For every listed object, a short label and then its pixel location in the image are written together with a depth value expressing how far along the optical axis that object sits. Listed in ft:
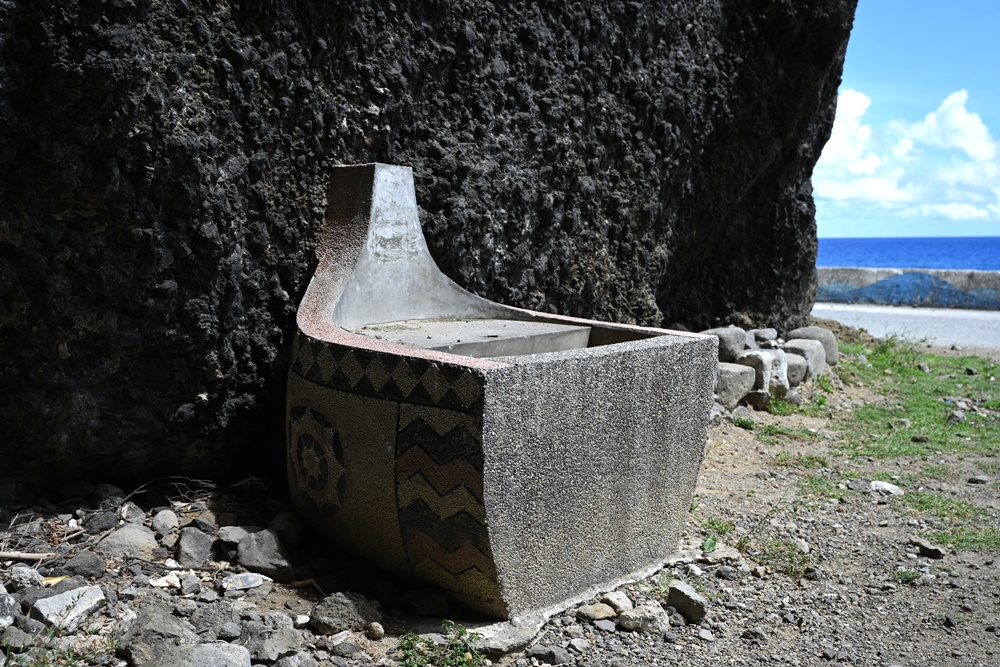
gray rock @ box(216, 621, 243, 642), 8.05
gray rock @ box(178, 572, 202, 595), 8.83
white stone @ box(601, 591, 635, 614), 9.35
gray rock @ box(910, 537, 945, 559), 11.77
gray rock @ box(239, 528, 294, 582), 9.34
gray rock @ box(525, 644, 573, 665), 8.38
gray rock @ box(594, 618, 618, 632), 9.05
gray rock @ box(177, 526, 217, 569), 9.41
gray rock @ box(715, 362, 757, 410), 19.51
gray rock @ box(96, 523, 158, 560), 9.36
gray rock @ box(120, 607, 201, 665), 7.52
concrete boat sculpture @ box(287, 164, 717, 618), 8.32
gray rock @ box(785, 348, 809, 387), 21.67
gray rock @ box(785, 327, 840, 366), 24.63
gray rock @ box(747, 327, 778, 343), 23.29
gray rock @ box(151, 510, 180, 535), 9.98
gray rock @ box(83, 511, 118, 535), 9.71
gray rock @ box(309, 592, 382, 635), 8.41
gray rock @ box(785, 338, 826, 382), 22.57
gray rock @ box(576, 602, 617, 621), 9.18
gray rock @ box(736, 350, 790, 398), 20.21
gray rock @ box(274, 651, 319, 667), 7.77
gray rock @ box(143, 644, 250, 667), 7.29
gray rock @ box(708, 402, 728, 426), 18.52
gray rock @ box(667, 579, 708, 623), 9.47
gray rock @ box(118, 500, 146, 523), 10.13
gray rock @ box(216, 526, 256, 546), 9.61
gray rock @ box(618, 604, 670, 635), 9.16
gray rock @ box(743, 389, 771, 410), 20.08
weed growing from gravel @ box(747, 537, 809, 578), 11.03
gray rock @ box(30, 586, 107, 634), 7.82
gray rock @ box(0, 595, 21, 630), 7.72
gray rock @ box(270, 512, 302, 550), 9.86
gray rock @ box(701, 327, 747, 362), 21.13
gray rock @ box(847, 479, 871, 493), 14.70
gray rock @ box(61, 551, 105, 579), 8.80
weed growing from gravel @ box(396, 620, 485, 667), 8.04
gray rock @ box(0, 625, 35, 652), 7.41
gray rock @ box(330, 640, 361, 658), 8.09
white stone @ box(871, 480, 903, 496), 14.52
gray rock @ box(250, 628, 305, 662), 7.83
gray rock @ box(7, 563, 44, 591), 8.45
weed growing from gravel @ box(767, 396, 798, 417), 20.04
